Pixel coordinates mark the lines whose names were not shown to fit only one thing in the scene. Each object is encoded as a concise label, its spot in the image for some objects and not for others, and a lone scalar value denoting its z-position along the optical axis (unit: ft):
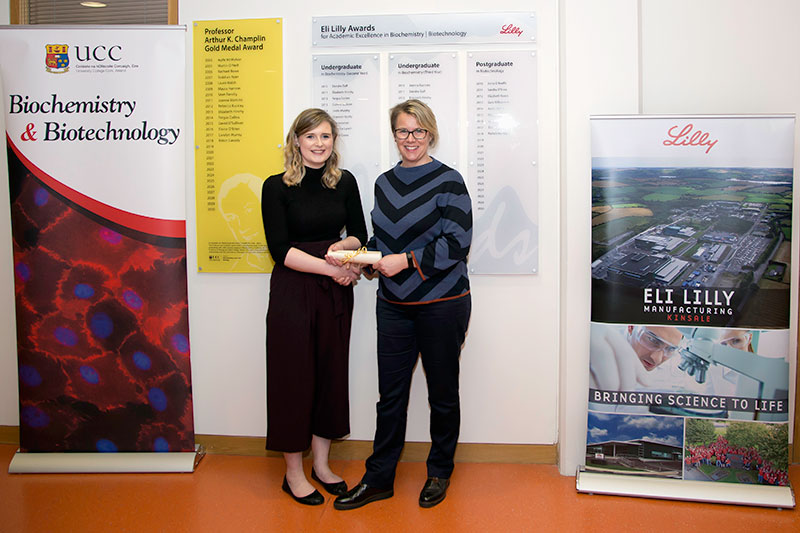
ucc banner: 8.90
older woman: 7.51
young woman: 7.78
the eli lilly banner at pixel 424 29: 8.82
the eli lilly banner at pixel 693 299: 7.91
